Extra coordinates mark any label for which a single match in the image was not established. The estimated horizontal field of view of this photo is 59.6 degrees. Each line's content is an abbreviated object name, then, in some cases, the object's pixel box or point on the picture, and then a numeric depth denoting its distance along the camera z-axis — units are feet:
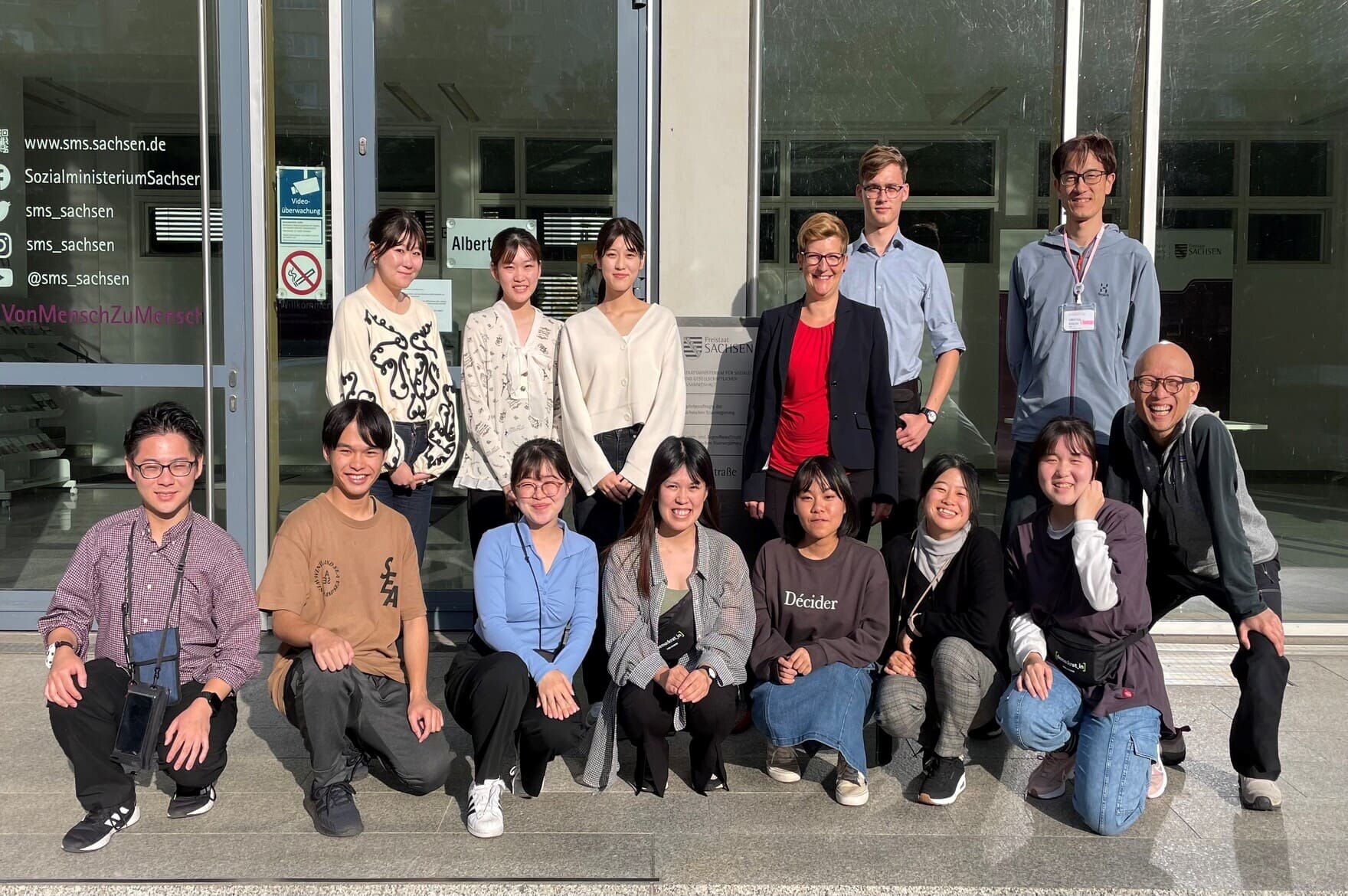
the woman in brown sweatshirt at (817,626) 11.66
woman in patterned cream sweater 13.75
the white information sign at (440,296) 17.84
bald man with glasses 11.40
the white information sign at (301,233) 17.75
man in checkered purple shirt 10.48
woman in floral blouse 14.19
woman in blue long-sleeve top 11.09
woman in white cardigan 13.84
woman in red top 13.37
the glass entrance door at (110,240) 17.74
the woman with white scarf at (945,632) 11.68
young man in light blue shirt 14.02
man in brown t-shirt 10.94
